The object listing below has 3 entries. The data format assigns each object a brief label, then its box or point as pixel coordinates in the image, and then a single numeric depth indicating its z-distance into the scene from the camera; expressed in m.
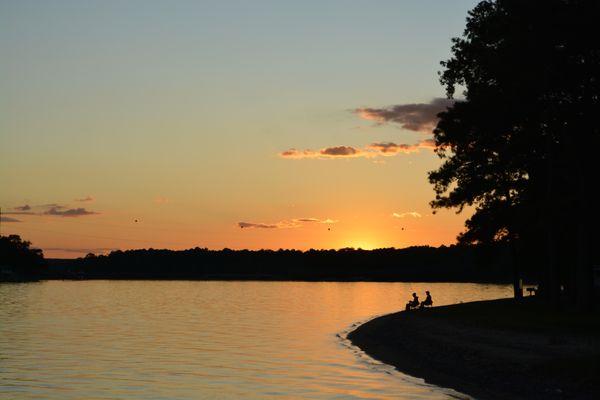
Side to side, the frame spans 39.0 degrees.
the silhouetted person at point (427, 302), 70.50
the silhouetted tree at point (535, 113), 47.69
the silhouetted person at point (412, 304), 70.62
